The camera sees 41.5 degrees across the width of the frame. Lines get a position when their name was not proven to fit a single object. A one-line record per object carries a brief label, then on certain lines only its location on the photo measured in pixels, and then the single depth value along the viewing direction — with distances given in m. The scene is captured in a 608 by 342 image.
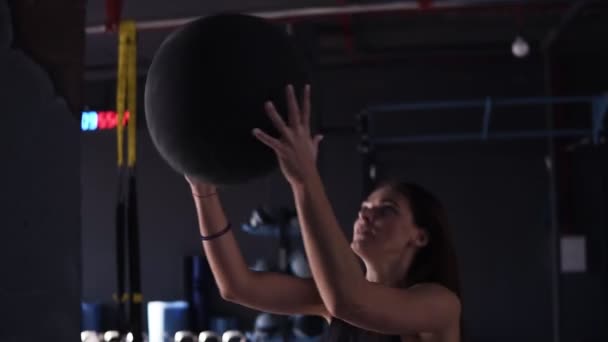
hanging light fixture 5.00
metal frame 4.35
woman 1.24
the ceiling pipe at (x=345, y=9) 3.15
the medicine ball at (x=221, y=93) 1.17
